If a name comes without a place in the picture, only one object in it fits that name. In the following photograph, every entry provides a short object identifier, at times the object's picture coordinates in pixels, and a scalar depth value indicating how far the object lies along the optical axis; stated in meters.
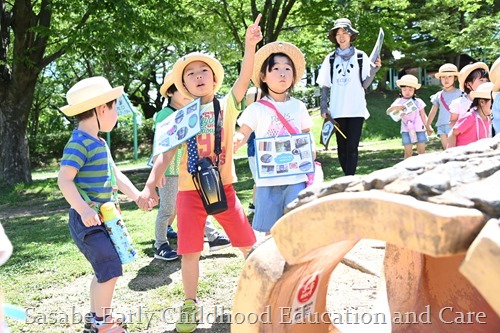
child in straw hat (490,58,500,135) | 3.66
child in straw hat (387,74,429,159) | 8.34
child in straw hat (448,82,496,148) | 5.31
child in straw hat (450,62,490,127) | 6.49
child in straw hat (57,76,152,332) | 3.04
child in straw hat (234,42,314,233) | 3.73
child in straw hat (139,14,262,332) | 3.41
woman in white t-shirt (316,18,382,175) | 6.07
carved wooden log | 1.21
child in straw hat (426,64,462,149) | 8.06
